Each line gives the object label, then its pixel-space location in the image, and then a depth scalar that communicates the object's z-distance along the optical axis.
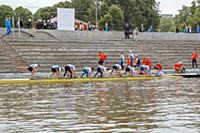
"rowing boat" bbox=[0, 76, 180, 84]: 28.16
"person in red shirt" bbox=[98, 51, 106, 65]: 36.07
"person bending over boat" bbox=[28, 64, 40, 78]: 30.30
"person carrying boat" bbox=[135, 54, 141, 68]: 36.91
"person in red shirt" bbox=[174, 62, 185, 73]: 37.09
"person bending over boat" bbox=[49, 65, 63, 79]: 30.45
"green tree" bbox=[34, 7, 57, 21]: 106.81
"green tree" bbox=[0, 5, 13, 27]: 89.19
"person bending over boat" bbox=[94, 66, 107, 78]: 31.78
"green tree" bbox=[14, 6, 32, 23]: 105.06
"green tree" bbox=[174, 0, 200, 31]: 89.19
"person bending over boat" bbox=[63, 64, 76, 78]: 30.86
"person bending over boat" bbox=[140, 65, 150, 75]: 33.84
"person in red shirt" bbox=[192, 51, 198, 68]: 41.37
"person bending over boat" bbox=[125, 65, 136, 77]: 33.19
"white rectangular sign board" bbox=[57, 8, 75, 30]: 42.41
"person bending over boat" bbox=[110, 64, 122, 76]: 32.56
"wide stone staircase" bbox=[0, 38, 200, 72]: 37.38
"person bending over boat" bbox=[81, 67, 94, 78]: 31.36
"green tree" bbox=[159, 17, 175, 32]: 155.75
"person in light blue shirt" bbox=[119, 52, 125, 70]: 37.59
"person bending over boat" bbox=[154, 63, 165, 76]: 33.67
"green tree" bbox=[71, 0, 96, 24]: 100.46
